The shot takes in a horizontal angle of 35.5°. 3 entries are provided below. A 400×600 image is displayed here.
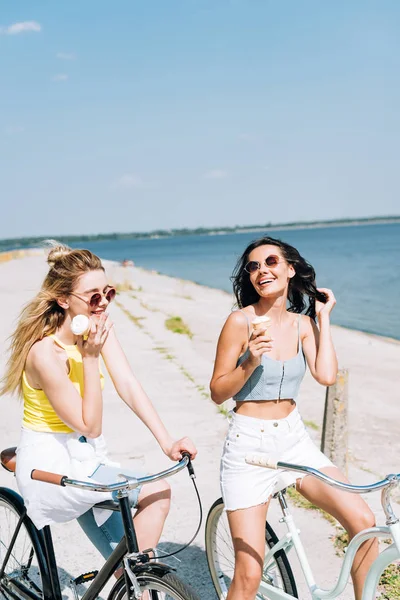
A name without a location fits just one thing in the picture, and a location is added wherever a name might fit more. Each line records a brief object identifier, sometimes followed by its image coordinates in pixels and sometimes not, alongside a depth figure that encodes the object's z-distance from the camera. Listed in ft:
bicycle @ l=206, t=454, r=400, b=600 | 7.23
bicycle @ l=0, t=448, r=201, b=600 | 7.91
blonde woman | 8.77
